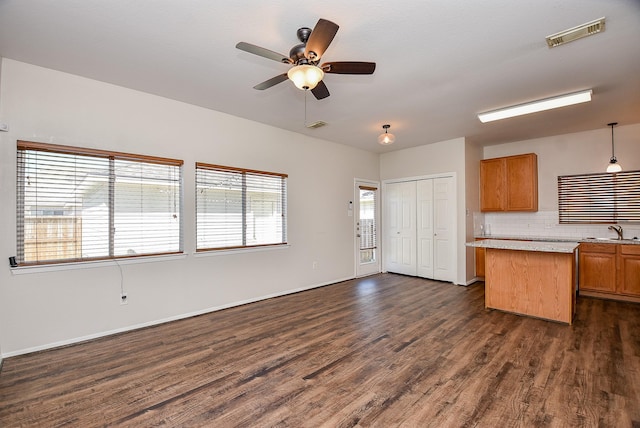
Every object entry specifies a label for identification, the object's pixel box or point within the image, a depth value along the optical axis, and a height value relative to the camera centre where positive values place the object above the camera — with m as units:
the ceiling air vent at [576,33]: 2.28 +1.47
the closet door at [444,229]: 5.68 -0.25
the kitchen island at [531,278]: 3.57 -0.82
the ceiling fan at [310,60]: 2.07 +1.22
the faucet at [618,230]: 4.87 -0.26
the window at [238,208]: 4.08 +0.17
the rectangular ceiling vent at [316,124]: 4.22 +1.38
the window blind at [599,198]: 4.86 +0.30
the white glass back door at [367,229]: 6.30 -0.26
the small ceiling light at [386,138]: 4.41 +1.19
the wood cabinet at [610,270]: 4.48 -0.88
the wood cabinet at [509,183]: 5.52 +0.64
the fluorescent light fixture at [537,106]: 3.47 +1.40
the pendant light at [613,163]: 4.59 +0.84
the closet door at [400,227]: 6.32 -0.24
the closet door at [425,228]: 6.01 -0.24
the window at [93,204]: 2.91 +0.17
